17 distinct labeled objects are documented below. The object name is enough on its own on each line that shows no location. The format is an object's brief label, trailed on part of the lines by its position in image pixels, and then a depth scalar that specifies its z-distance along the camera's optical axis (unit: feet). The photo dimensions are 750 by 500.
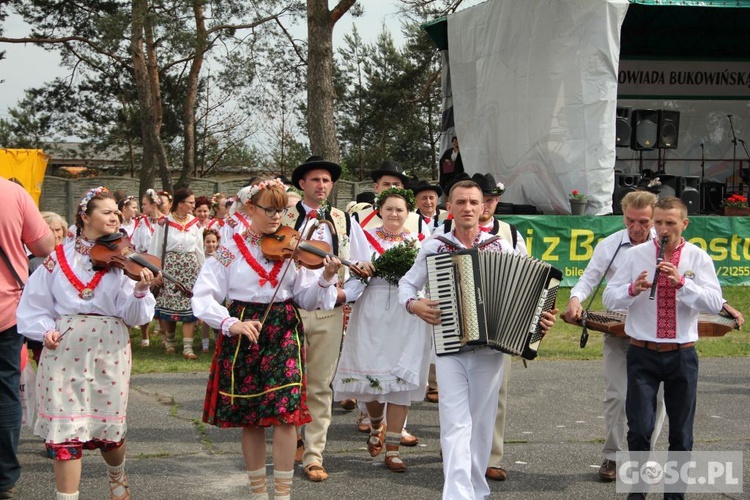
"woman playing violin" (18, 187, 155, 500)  15.10
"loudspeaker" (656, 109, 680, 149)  60.18
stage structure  52.85
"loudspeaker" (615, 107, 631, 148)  56.44
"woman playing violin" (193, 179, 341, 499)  15.74
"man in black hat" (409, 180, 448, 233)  27.02
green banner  49.98
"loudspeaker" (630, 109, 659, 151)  59.00
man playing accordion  15.12
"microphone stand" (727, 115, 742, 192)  71.69
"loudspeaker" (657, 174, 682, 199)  56.85
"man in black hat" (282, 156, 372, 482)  19.52
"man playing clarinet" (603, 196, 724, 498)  16.43
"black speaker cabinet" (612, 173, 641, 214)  54.54
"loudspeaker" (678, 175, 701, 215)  56.95
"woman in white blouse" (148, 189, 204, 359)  35.22
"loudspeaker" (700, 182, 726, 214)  62.90
